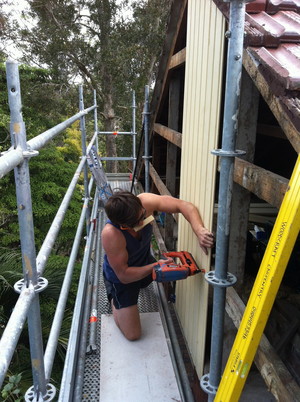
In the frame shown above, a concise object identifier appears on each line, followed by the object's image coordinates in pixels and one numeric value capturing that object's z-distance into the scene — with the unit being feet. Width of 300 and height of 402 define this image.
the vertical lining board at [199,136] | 6.93
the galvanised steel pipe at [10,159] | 3.17
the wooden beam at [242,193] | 6.14
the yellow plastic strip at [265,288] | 3.29
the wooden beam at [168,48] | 10.20
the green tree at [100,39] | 45.85
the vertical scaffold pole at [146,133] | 16.57
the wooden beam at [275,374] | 4.54
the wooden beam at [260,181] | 4.75
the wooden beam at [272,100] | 3.99
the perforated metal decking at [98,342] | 8.13
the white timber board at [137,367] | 8.14
